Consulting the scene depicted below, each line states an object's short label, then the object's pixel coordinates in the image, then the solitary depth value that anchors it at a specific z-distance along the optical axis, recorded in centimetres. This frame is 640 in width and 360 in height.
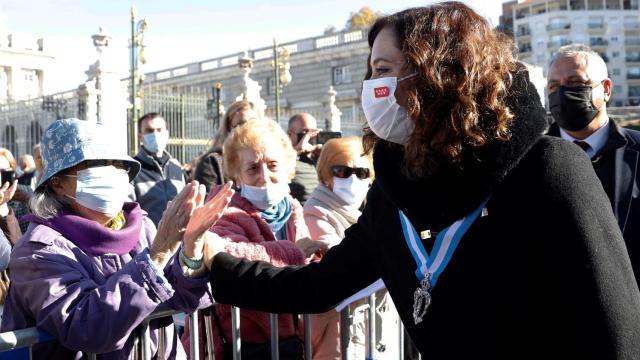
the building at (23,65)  5397
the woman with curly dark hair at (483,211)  166
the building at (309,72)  4272
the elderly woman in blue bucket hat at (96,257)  237
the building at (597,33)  8481
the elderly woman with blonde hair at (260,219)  313
